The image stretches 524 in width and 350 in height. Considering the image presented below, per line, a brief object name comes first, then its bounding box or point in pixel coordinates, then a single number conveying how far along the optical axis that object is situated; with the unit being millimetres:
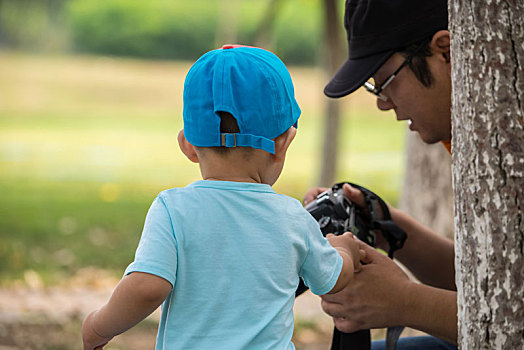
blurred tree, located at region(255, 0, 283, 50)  17973
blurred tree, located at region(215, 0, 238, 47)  43646
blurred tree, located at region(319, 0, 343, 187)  14280
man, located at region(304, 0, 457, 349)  4032
